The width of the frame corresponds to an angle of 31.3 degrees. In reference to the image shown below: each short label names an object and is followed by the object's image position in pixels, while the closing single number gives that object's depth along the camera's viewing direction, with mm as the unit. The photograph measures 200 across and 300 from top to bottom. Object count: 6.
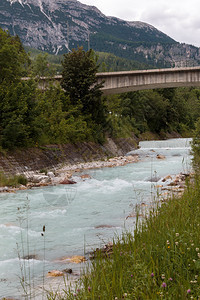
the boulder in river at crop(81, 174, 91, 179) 19814
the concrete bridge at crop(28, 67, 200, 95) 41125
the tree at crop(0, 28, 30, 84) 22562
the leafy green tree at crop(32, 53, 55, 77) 39281
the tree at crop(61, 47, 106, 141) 33906
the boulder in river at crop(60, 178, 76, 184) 17611
